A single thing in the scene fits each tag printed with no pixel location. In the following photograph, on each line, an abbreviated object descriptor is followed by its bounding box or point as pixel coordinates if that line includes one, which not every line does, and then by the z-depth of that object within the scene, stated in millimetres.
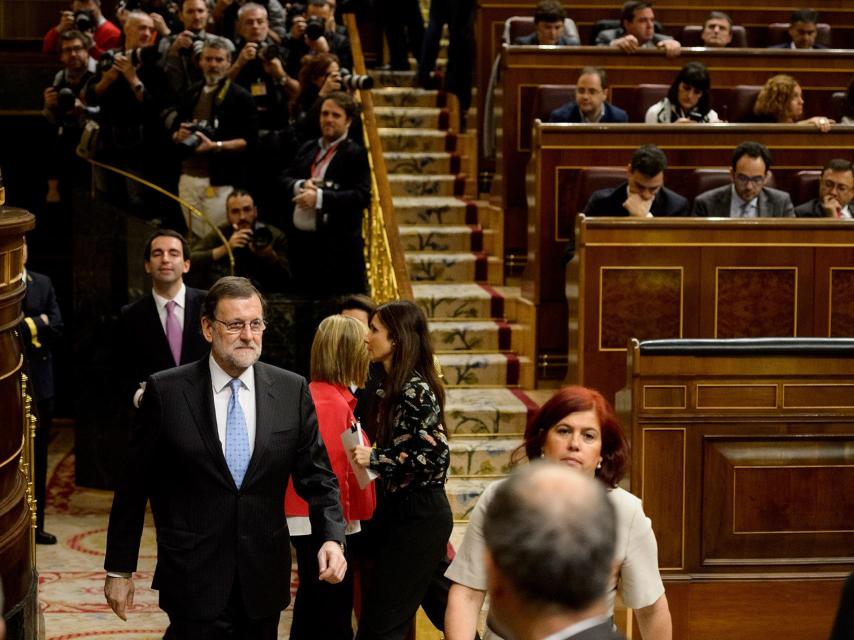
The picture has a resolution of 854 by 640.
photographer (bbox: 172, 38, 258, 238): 14008
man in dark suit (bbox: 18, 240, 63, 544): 11594
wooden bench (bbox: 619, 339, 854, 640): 8055
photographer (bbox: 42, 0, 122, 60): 17516
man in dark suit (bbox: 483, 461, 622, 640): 2902
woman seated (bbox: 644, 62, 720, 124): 12922
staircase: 11461
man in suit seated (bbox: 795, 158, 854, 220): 11312
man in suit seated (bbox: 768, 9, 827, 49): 15633
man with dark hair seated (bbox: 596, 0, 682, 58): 14286
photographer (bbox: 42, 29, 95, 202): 15477
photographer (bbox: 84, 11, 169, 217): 14594
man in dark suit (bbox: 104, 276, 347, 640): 6301
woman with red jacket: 7930
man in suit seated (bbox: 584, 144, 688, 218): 10867
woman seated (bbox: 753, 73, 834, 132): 13141
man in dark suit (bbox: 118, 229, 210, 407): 9695
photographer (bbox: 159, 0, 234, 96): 14773
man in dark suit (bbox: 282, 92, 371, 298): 12961
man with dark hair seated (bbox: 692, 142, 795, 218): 11187
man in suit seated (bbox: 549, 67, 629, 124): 12578
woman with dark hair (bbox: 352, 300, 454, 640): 7570
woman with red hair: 4961
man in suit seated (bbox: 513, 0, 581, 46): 14203
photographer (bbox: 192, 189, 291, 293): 13562
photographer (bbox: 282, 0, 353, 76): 15562
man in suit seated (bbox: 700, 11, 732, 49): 15430
